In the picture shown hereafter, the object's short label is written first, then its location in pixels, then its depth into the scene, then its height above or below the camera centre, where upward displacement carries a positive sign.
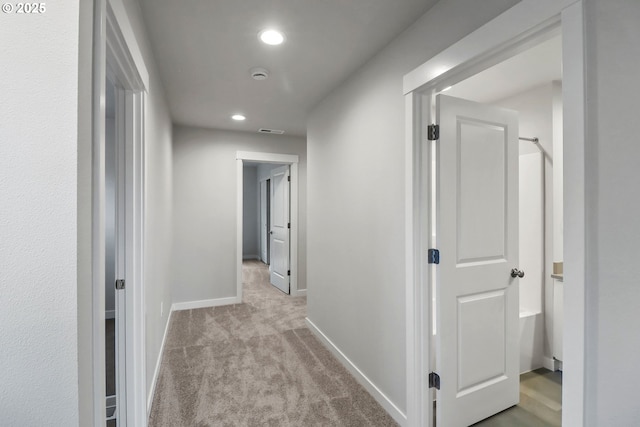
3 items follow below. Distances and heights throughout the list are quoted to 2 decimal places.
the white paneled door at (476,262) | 1.80 -0.30
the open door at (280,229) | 4.95 -0.26
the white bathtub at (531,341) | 2.60 -1.08
